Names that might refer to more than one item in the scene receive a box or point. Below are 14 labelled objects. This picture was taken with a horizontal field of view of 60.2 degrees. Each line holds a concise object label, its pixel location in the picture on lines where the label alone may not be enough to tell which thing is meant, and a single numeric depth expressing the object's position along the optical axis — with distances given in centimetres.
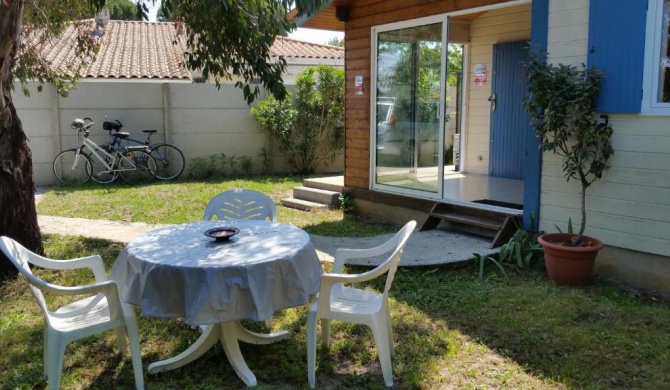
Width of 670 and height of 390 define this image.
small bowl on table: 332
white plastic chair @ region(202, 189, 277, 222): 455
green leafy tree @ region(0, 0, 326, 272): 461
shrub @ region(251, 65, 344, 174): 1090
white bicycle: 986
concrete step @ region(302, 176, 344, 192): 823
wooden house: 442
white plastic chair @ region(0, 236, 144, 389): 292
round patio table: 290
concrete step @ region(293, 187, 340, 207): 800
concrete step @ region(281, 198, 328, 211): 803
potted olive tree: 454
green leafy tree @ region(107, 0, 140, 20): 643
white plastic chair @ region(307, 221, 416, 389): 308
